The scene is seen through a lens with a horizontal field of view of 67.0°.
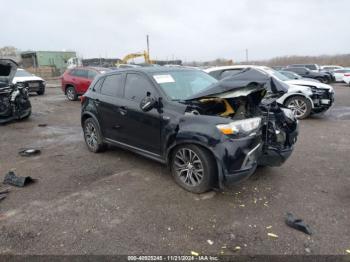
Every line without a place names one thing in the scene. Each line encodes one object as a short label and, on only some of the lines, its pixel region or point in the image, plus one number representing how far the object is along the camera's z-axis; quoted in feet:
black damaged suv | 10.53
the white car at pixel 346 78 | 65.20
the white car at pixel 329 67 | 86.50
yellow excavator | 98.07
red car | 40.68
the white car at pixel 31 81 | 47.30
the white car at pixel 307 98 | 26.25
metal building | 137.69
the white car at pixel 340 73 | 71.09
